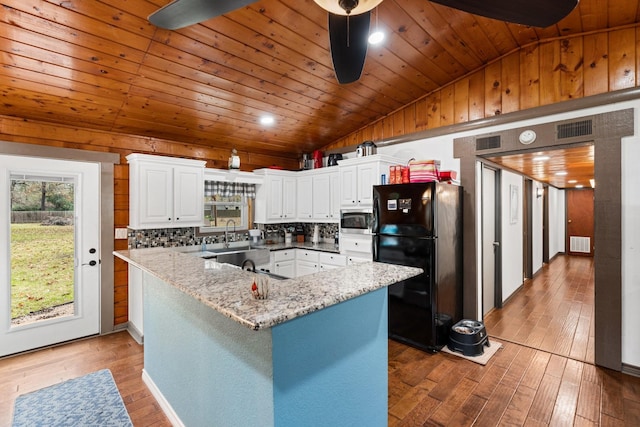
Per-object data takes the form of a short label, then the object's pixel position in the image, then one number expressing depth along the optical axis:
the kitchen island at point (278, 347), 1.25
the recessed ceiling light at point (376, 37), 2.75
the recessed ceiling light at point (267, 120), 4.00
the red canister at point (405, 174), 3.50
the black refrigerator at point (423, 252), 3.13
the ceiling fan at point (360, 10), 1.29
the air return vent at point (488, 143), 3.38
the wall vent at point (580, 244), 8.67
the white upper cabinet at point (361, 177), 3.97
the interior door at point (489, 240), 3.92
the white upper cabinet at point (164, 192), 3.59
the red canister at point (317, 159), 5.16
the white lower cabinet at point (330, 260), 4.36
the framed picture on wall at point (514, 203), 4.77
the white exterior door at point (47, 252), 3.14
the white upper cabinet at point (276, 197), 4.98
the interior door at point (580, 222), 8.67
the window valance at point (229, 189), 4.57
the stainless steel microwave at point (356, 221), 4.14
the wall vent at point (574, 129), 2.84
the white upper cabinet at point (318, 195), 4.74
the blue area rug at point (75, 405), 2.20
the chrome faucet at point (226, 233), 4.73
